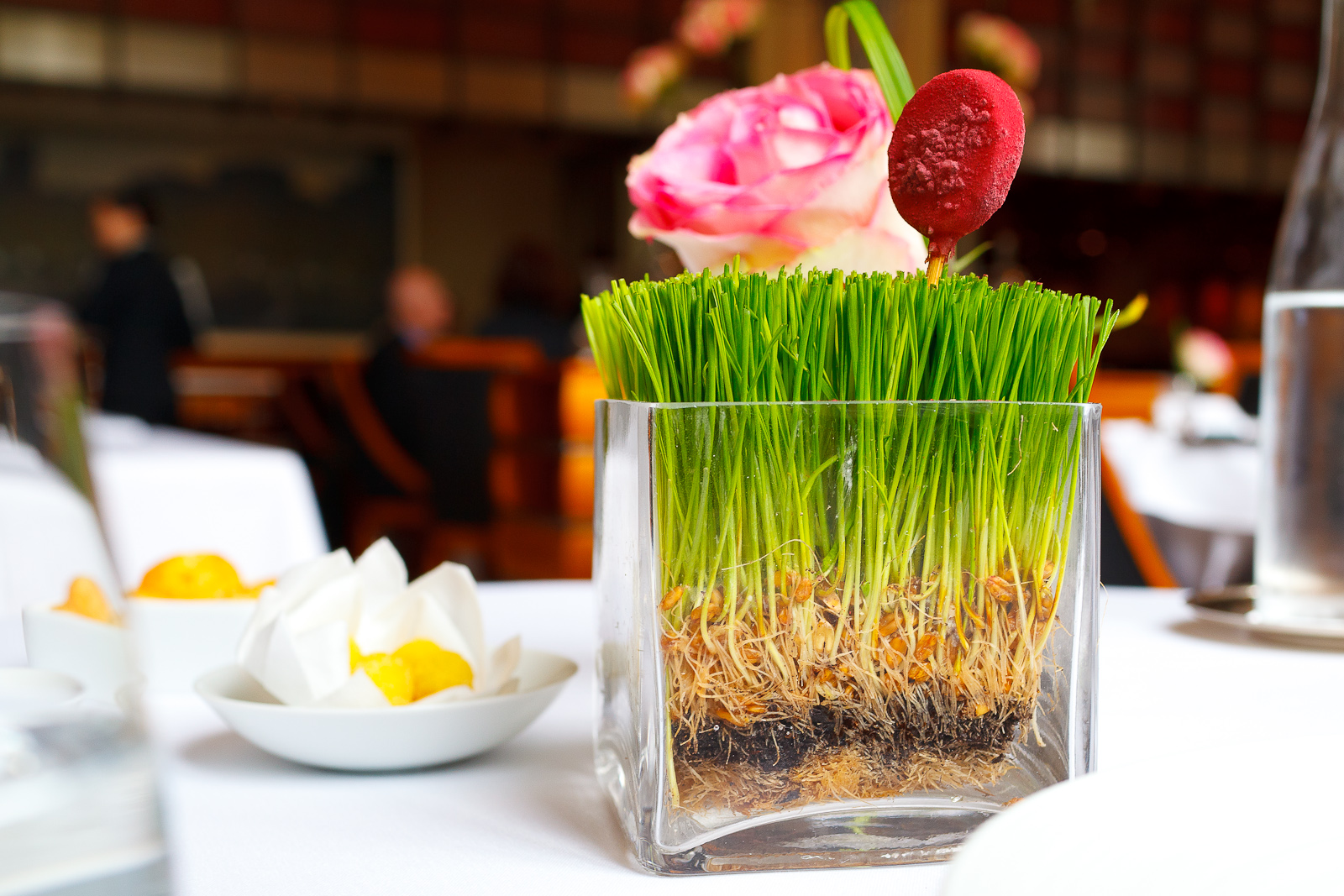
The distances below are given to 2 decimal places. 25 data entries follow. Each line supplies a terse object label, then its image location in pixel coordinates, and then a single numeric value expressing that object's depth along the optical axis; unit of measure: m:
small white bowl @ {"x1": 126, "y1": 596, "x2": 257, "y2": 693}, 0.56
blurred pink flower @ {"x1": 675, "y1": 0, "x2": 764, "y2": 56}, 2.50
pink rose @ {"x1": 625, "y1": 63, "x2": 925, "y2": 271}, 0.44
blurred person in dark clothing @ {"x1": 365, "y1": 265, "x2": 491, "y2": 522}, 3.59
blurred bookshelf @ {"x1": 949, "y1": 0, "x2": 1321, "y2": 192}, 7.31
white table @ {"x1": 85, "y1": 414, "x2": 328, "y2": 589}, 1.50
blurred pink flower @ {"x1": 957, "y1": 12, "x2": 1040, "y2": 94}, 2.51
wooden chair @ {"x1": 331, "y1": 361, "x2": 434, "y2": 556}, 3.95
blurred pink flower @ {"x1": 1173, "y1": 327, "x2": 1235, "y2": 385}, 3.25
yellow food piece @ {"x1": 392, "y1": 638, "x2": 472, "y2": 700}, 0.46
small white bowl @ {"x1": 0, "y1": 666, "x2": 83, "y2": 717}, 0.18
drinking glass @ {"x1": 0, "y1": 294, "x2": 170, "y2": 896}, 0.17
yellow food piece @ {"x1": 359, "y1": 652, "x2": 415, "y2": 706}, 0.45
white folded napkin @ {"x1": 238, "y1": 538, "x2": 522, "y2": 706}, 0.43
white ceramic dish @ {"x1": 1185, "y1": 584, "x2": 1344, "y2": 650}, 0.63
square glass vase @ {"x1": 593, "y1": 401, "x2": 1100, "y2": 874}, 0.34
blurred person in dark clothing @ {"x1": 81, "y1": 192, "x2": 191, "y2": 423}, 4.47
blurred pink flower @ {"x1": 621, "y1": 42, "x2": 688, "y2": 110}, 2.65
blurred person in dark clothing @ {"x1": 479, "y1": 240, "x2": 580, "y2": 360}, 4.32
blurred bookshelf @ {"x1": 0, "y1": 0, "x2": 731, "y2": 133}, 5.79
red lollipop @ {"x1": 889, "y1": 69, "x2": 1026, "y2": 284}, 0.37
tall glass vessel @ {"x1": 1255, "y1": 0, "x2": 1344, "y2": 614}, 0.63
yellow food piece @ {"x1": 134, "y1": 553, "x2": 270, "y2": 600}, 0.59
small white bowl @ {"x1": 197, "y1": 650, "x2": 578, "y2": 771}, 0.41
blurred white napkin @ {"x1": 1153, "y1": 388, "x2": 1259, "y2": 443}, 2.52
